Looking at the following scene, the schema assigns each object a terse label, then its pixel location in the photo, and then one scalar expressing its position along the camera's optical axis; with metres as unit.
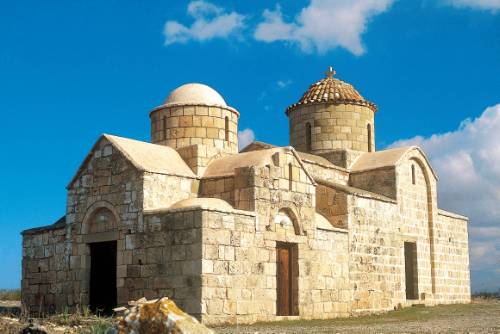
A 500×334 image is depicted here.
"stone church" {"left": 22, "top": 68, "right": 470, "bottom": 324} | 12.70
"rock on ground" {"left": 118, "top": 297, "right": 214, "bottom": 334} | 6.63
